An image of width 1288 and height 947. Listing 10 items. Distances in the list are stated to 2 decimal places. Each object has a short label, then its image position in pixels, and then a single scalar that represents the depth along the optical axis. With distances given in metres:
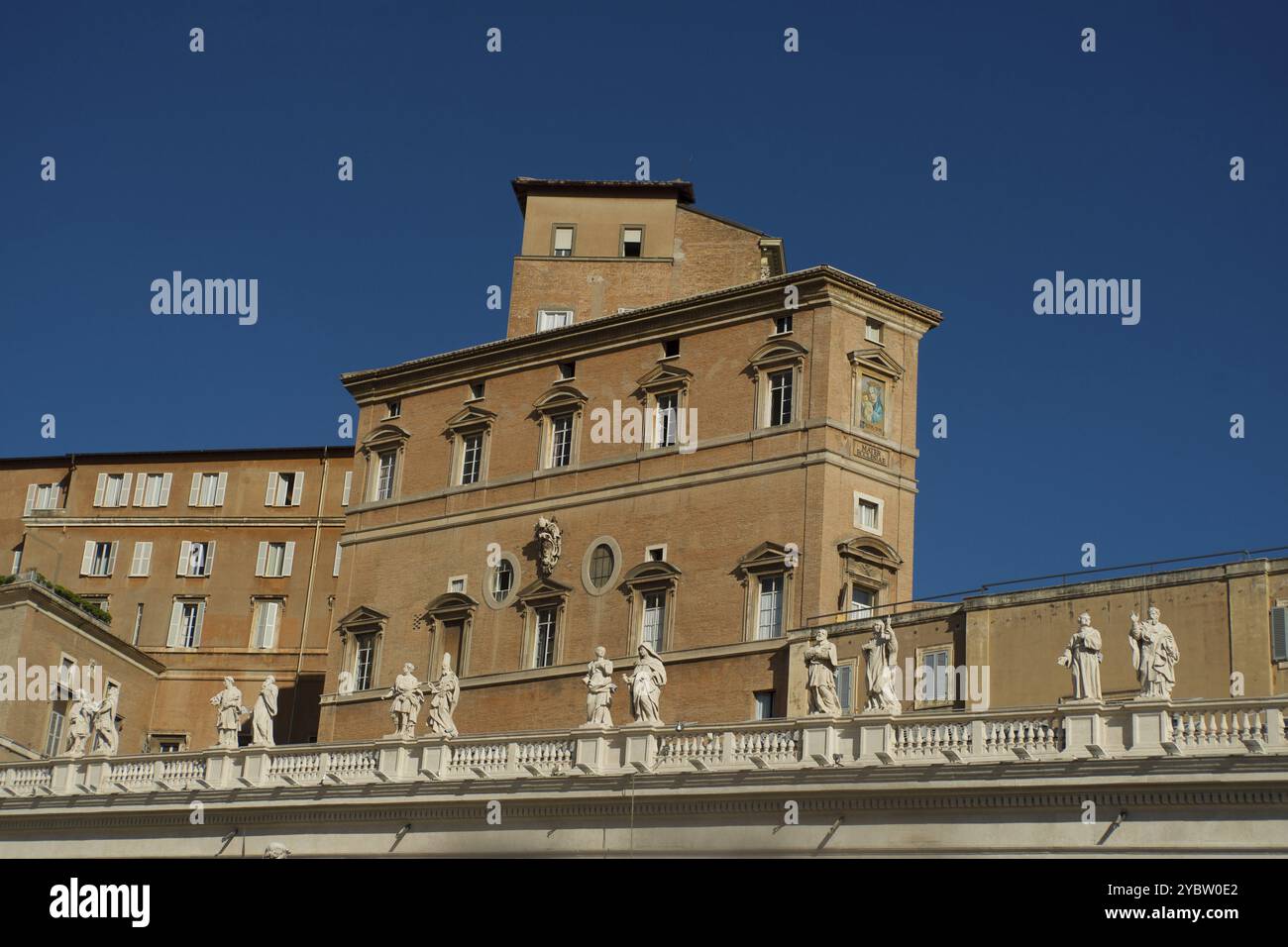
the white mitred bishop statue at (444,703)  40.65
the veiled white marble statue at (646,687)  37.53
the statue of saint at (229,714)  44.19
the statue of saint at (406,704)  41.12
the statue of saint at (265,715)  43.75
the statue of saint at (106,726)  46.88
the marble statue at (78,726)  47.00
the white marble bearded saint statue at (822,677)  35.28
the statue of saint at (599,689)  38.03
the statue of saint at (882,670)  34.38
